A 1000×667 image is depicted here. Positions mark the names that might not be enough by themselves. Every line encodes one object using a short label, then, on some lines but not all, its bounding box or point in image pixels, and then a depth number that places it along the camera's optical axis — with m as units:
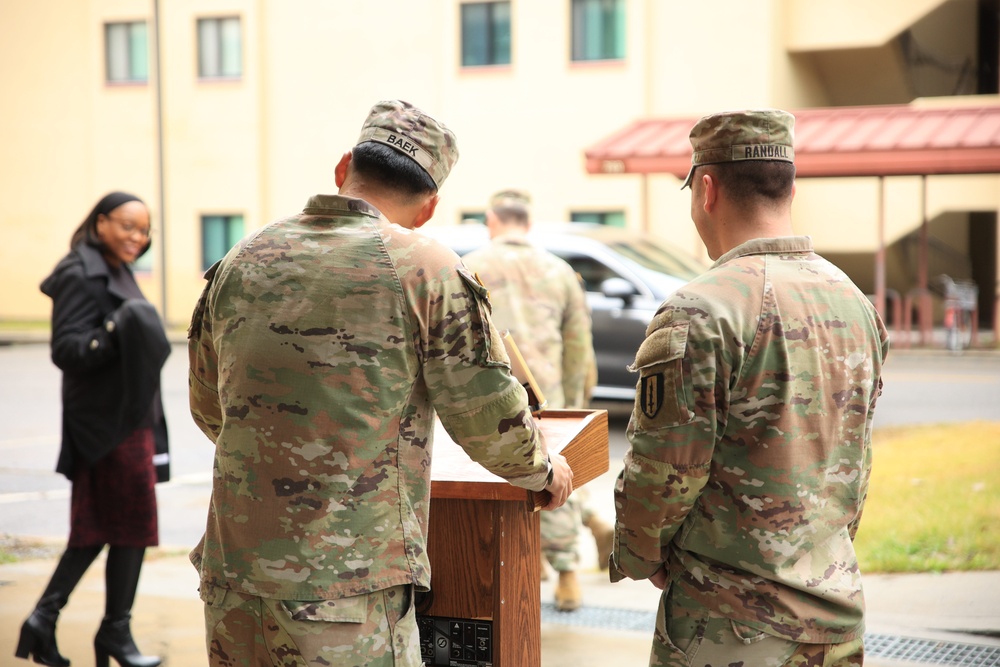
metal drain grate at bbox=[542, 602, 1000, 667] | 4.52
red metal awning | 15.53
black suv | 10.52
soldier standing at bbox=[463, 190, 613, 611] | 5.50
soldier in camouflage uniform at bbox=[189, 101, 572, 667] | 2.31
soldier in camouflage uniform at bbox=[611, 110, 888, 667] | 2.32
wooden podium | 2.92
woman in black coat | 4.28
